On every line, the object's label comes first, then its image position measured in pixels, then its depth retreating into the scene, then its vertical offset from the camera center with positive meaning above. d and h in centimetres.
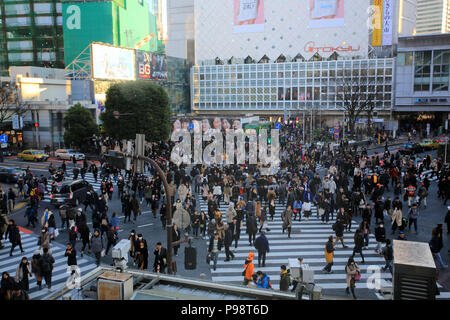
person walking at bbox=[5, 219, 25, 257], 1457 -439
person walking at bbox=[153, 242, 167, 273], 1205 -437
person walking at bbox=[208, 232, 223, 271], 1324 -470
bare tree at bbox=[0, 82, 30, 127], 4294 +204
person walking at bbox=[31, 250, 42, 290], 1166 -441
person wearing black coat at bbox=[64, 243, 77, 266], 1227 -432
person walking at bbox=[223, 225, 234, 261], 1383 -442
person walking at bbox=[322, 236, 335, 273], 1239 -455
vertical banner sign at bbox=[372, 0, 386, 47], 7806 +1901
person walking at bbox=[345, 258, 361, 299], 1084 -438
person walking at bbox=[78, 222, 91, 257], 1464 -435
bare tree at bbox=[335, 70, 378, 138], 5106 +454
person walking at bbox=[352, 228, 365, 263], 1345 -433
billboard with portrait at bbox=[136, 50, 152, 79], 5653 +809
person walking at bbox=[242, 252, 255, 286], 1105 -442
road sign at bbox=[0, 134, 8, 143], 3633 -168
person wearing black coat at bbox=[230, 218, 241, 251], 1505 -441
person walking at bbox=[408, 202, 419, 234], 1612 -423
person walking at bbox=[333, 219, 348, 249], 1453 -421
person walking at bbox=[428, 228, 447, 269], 1277 -422
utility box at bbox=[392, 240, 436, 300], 546 -232
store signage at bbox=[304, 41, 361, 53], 8362 +1509
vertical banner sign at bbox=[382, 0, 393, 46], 7711 +1830
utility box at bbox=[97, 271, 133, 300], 602 -264
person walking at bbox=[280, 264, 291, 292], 1002 -427
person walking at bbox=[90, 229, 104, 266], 1322 -431
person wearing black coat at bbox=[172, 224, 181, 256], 1392 -428
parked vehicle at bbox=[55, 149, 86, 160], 3759 -342
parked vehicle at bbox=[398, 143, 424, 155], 3782 -329
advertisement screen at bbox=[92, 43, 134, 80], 4866 +753
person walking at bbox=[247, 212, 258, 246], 1542 -438
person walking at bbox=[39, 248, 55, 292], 1162 -443
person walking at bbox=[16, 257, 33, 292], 1109 -446
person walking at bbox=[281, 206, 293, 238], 1614 -430
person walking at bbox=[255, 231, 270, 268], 1301 -434
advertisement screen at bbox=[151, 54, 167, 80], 6041 +826
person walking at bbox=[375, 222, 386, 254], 1410 -431
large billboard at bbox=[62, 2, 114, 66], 6938 +1725
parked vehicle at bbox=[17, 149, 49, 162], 3719 -345
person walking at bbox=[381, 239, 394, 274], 1220 -431
